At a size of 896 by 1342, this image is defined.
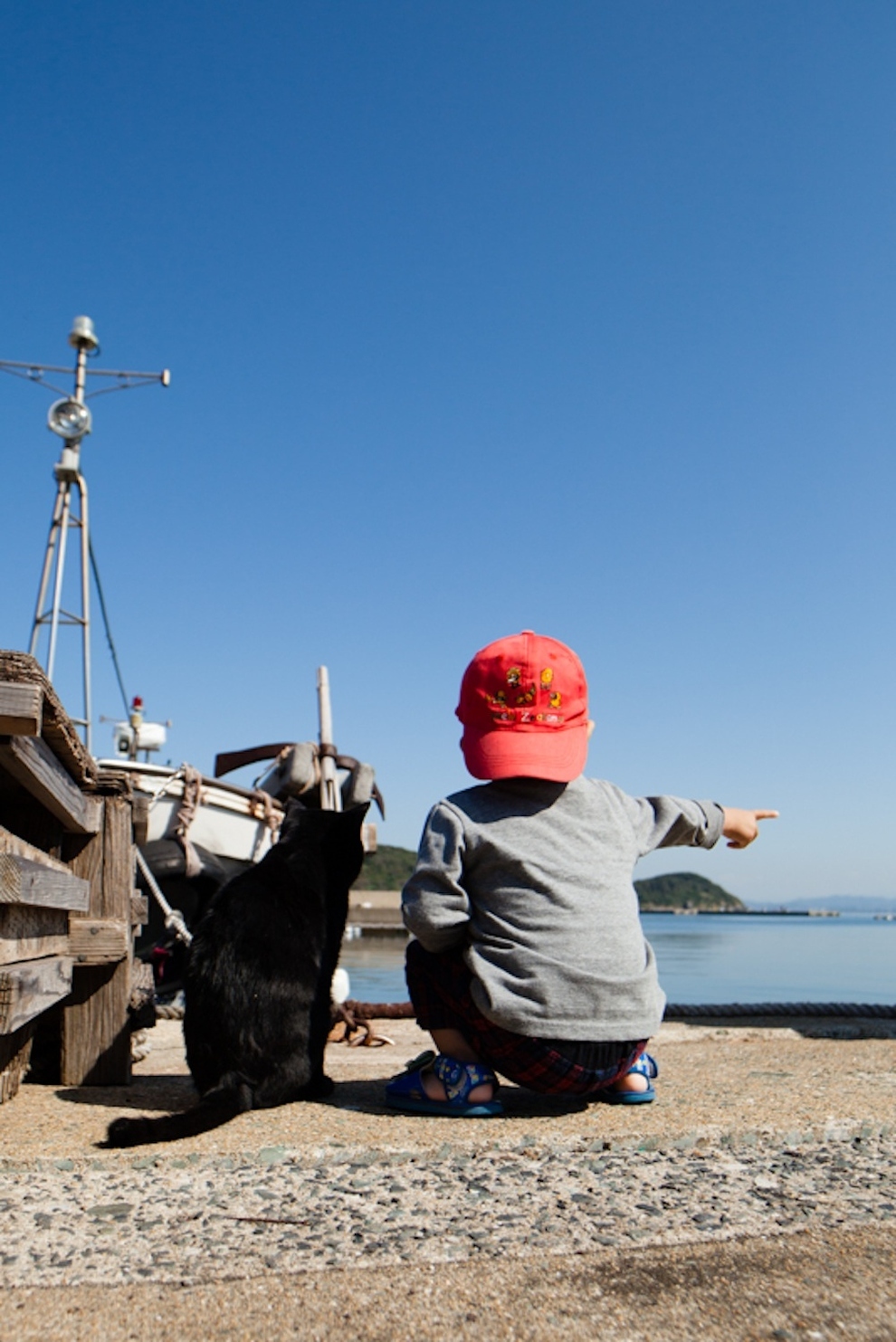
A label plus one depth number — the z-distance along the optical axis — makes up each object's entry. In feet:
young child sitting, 8.18
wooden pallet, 8.00
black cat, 8.52
